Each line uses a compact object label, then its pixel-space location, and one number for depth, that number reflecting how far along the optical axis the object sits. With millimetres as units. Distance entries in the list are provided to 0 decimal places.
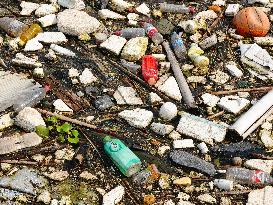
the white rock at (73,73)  4266
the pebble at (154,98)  4055
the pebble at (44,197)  3236
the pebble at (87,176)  3414
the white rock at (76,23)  4684
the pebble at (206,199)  3318
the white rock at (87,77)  4223
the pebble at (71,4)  5051
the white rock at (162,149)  3658
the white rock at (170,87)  4125
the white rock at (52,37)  4586
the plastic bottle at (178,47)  4547
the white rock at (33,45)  4496
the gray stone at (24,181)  3309
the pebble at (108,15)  4973
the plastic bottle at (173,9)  5133
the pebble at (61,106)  3912
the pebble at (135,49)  4453
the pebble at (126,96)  4035
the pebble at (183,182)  3413
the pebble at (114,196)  3262
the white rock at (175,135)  3765
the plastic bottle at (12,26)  4645
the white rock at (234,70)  4400
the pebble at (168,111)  3896
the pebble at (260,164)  3535
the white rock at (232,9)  5086
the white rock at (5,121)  3732
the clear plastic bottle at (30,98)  3857
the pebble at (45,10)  4941
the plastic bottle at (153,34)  4664
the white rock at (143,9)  5094
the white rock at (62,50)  4500
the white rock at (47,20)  4789
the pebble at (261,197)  3305
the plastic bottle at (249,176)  3428
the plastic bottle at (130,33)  4715
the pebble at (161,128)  3781
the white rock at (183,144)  3696
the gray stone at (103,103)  3992
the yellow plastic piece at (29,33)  4582
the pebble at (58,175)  3393
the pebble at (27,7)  4957
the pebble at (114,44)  4488
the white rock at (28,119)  3703
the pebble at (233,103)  4023
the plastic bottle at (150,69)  4230
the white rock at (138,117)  3844
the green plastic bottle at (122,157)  3419
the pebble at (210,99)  4087
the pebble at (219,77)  4352
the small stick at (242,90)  4207
